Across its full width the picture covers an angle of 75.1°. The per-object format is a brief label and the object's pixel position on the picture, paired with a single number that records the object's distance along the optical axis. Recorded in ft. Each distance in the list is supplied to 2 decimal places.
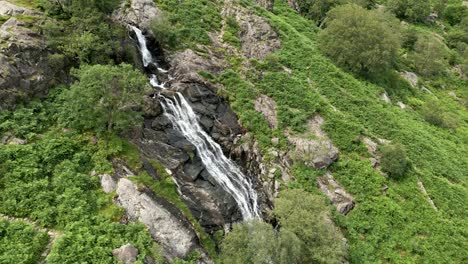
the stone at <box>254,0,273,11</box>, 172.12
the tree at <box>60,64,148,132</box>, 72.33
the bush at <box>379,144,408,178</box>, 100.42
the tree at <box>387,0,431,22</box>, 219.61
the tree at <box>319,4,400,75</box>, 138.10
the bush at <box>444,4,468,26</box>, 246.27
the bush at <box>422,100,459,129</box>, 140.15
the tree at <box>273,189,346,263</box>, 70.44
